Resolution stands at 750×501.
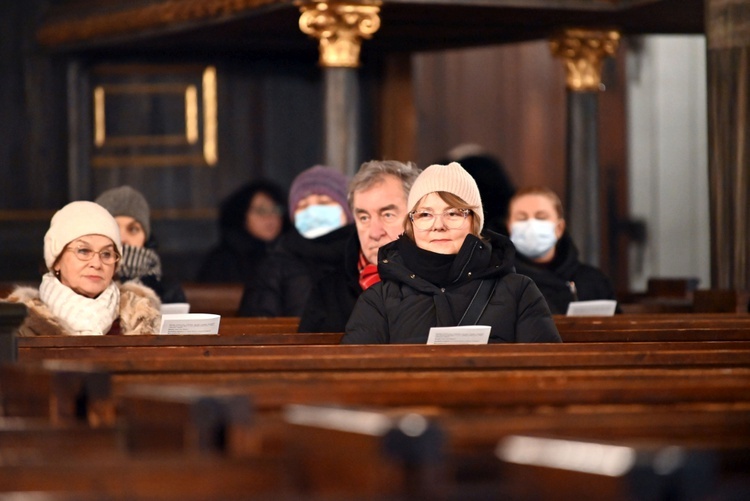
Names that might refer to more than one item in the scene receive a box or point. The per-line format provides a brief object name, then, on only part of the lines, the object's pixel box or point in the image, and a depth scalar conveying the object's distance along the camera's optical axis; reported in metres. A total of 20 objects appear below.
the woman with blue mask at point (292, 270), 15.23
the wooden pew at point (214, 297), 17.95
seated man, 12.54
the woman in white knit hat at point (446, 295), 10.66
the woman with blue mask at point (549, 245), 15.77
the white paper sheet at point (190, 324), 10.89
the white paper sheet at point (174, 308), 13.67
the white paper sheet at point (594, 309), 14.01
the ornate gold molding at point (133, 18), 19.29
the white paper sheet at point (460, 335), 10.02
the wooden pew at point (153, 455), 5.09
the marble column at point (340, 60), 18.28
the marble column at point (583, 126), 20.58
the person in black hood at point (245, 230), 21.16
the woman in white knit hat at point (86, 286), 11.78
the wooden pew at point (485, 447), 4.60
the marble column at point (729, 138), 16.72
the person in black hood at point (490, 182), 20.45
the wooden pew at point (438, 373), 6.76
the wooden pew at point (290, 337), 9.53
